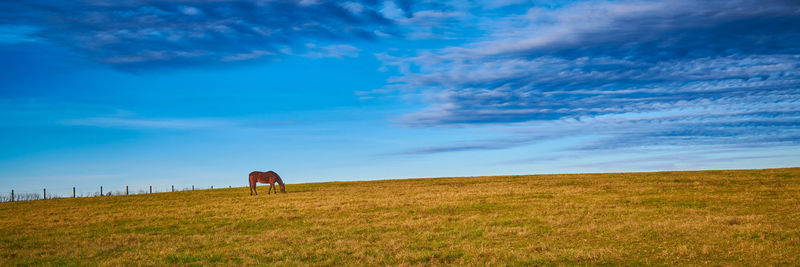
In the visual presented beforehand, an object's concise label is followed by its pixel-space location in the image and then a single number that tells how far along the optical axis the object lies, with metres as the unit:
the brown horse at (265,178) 46.16
